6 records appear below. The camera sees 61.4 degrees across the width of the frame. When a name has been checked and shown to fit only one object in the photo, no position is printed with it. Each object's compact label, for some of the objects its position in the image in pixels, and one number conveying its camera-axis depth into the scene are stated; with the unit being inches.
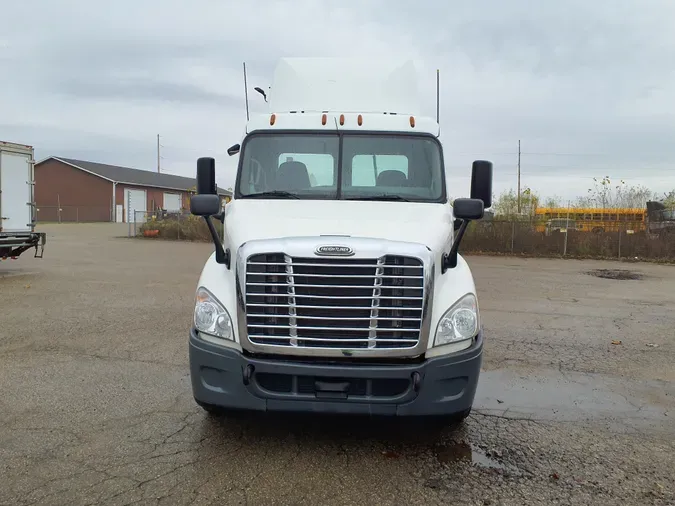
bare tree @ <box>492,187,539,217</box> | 1278.3
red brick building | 1989.4
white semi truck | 147.8
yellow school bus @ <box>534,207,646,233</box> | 926.4
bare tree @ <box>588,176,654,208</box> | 1407.5
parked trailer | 515.5
